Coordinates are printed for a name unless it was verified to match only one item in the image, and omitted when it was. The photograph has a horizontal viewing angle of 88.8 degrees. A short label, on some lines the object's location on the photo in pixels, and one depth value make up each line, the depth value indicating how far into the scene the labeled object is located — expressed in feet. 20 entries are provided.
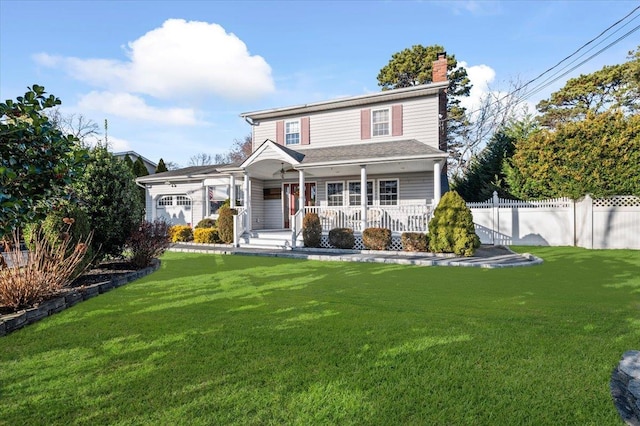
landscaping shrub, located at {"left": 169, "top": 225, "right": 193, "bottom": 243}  52.26
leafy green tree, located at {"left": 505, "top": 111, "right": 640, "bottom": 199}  39.75
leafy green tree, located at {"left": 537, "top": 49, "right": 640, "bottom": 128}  70.85
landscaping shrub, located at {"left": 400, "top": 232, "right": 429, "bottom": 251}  35.60
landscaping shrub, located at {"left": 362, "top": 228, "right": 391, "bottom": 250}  37.81
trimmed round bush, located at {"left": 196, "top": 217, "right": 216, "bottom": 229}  53.47
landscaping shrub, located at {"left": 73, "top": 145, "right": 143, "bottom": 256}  21.99
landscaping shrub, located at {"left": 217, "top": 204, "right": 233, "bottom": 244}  47.57
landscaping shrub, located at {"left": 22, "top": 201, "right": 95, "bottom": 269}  17.79
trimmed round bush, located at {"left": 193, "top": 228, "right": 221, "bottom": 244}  49.24
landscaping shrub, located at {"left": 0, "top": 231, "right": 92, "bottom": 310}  14.07
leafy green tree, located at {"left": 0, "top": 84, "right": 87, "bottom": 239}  8.98
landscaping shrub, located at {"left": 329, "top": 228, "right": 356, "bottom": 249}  39.55
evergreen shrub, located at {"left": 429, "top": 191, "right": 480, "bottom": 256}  33.06
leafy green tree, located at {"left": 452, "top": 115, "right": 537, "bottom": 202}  57.00
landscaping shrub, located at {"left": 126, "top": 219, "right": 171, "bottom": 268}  23.91
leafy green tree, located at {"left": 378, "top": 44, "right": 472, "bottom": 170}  88.94
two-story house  40.83
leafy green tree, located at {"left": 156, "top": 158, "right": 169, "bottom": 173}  80.07
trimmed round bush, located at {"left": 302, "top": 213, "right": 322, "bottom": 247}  40.55
